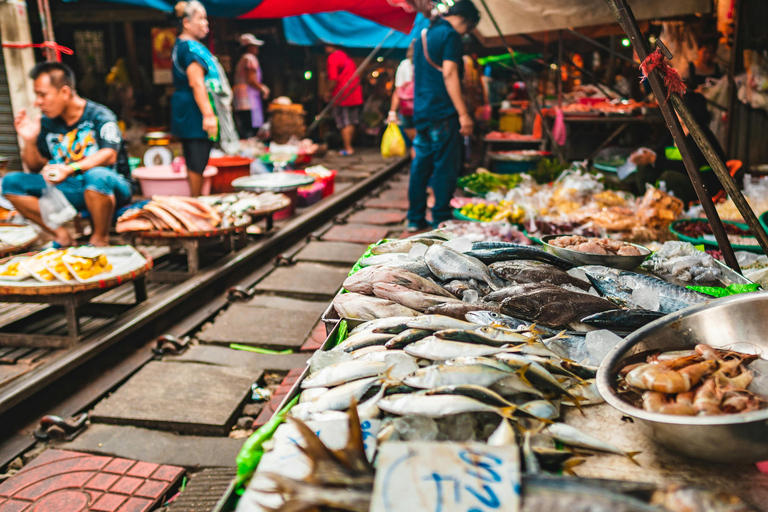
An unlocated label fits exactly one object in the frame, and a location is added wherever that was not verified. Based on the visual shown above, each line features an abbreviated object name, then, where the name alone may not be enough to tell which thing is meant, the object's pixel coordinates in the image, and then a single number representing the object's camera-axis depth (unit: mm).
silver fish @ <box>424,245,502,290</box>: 2688
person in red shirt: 13555
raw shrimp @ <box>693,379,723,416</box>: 1488
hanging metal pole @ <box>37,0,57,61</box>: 5770
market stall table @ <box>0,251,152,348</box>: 3512
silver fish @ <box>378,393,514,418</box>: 1540
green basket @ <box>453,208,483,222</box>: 5923
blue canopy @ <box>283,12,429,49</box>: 11055
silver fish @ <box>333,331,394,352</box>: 2072
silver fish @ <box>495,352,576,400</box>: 1715
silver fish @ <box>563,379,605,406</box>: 1813
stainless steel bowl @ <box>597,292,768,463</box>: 1380
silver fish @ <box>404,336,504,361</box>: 1816
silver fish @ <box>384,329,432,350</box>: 1991
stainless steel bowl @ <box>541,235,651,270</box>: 3020
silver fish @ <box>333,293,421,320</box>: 2416
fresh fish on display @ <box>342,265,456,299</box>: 2568
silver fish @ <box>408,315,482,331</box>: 2051
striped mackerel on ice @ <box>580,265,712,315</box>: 2451
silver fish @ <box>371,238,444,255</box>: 3221
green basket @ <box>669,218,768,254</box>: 4074
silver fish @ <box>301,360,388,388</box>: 1811
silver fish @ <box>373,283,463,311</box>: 2424
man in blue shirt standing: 6285
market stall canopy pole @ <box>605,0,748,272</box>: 2643
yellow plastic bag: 9062
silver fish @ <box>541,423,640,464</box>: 1540
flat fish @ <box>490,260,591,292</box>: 2613
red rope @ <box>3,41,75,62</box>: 5523
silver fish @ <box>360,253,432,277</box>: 2791
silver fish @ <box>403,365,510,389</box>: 1650
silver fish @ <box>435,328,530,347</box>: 1880
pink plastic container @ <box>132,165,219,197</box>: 7250
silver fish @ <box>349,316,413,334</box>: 2137
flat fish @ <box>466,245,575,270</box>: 2893
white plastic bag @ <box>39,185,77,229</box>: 5012
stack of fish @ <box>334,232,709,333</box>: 2256
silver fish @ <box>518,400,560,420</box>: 1602
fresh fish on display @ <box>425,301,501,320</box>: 2248
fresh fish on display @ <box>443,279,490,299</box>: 2590
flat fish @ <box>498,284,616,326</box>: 2240
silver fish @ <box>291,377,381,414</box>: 1700
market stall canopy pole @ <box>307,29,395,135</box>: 11503
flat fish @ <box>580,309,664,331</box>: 2176
